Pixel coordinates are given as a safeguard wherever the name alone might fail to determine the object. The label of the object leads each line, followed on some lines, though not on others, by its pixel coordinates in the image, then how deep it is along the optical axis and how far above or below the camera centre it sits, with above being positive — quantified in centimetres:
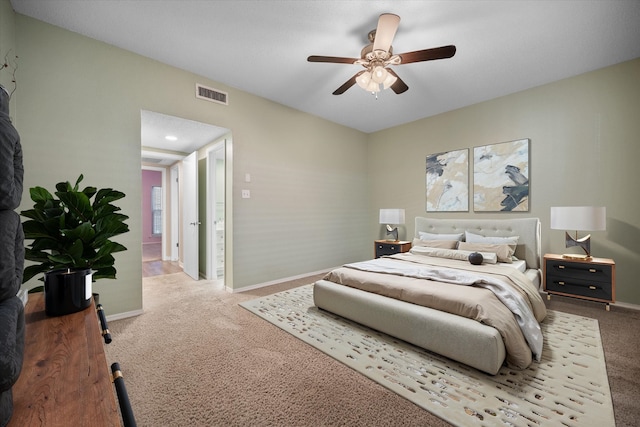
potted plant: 122 -13
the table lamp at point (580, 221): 286 -11
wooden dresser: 60 -44
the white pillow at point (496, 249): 324 -46
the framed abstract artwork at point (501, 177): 371 +49
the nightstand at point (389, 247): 449 -59
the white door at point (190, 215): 436 -1
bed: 183 -72
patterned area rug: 148 -108
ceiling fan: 214 +134
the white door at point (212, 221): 443 -11
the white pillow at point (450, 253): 318 -53
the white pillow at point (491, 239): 350 -37
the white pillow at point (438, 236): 395 -36
